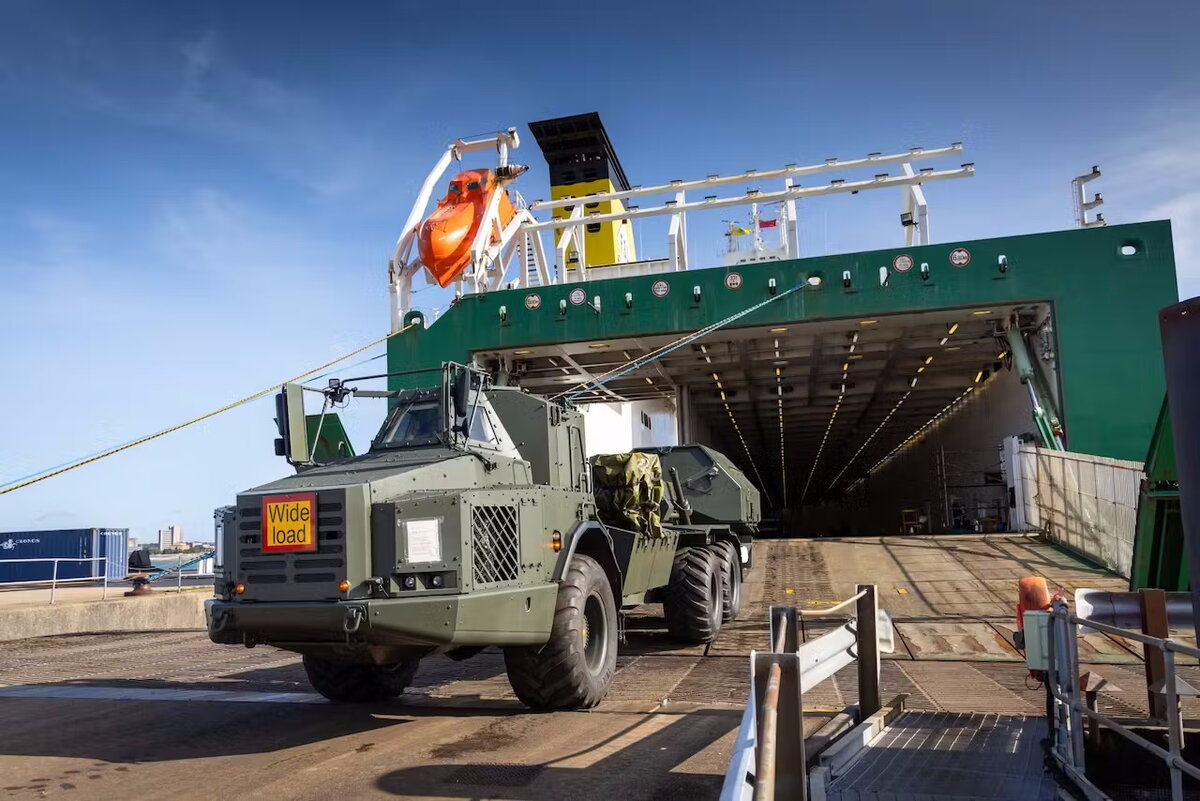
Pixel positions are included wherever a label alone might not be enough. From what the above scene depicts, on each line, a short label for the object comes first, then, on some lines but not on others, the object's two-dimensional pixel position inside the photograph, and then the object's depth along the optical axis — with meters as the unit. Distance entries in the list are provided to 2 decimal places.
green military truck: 5.61
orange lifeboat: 21.66
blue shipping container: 34.00
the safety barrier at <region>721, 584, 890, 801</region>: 2.90
